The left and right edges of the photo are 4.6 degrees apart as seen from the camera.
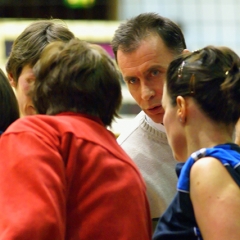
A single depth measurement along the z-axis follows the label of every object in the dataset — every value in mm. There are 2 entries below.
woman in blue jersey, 5382
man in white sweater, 5795
